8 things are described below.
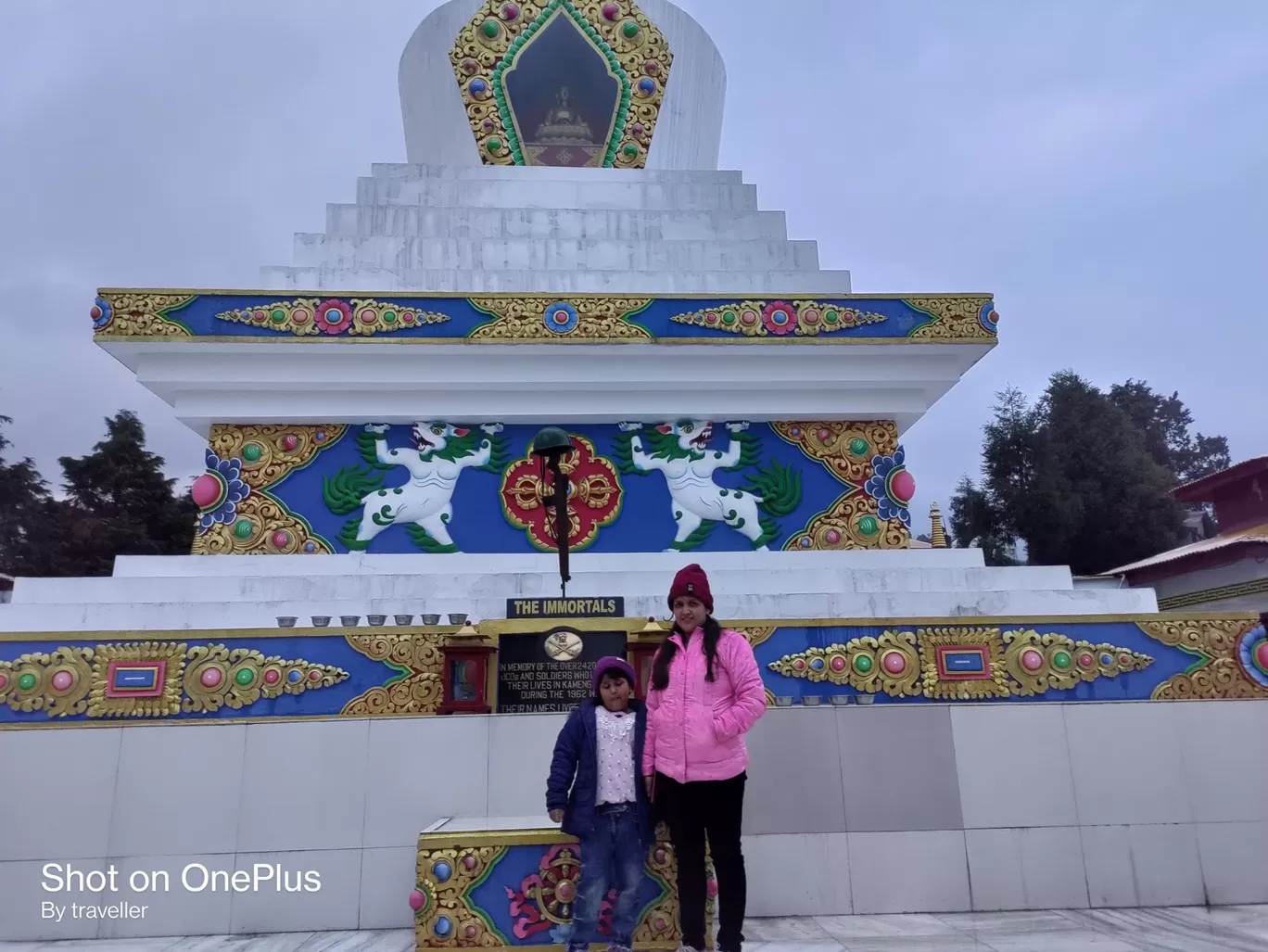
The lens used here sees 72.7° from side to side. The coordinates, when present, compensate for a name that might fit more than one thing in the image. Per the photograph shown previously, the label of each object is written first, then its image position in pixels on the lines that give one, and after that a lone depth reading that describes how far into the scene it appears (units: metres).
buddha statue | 8.13
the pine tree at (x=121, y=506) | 19.53
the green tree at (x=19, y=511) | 19.64
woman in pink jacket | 2.90
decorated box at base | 3.29
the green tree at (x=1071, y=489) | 22.56
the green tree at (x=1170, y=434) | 31.97
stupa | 4.04
